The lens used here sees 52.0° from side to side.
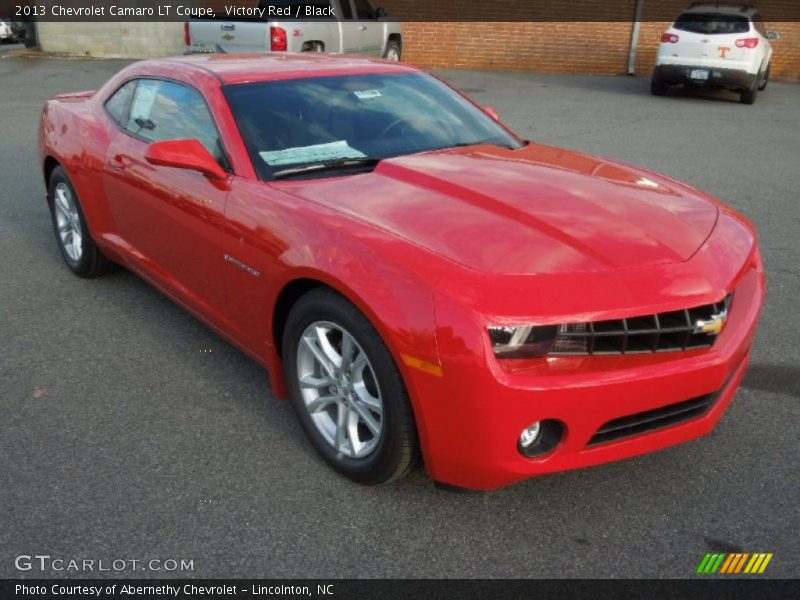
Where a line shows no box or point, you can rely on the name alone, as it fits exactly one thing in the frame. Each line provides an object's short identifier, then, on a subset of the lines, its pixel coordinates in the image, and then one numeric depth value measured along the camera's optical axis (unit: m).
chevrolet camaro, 2.57
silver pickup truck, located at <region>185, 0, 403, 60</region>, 13.39
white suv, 14.19
